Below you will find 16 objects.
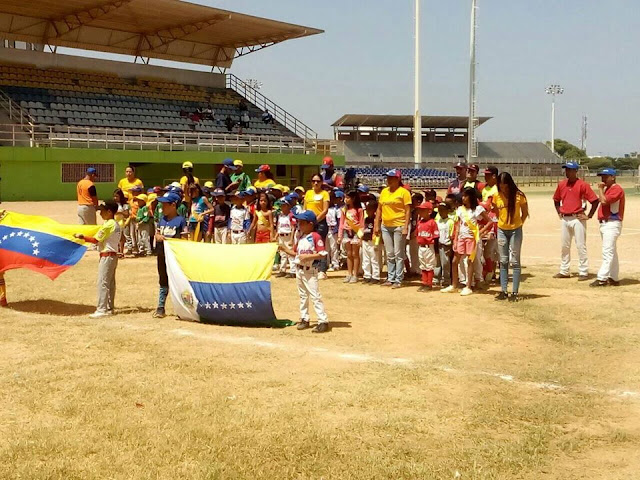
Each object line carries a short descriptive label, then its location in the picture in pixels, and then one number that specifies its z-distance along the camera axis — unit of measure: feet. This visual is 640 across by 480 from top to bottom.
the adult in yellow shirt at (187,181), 48.34
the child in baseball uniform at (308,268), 27.76
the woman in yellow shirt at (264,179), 44.93
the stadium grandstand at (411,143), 240.32
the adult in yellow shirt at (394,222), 37.27
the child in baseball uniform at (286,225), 40.70
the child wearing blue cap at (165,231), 30.78
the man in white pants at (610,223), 36.81
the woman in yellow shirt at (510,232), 33.37
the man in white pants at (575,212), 38.59
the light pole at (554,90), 301.63
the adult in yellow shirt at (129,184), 51.80
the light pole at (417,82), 128.67
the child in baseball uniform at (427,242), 36.94
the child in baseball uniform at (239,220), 42.70
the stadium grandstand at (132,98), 100.89
